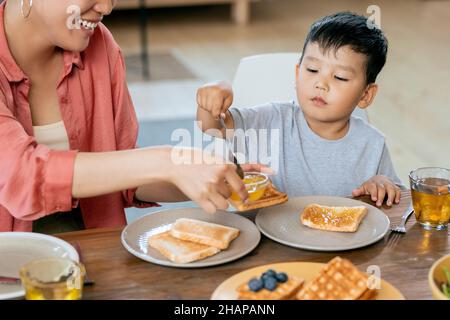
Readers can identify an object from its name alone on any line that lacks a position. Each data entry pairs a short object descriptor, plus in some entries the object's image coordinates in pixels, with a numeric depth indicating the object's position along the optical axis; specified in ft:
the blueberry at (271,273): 4.32
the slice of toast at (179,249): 4.79
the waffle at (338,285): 4.25
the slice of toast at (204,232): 4.98
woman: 4.80
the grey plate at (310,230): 5.07
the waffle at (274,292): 4.21
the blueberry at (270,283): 4.25
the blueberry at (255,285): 4.24
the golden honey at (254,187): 4.95
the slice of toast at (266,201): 4.99
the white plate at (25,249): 4.75
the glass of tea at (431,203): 5.46
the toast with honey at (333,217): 5.28
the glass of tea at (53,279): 4.08
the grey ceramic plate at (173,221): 4.82
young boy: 6.63
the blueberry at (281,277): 4.31
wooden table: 4.52
